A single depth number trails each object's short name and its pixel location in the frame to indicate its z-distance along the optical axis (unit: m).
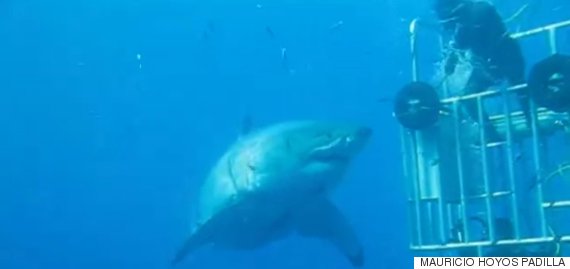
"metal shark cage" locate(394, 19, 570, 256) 3.55
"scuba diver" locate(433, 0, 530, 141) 3.80
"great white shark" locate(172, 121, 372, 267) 5.25
